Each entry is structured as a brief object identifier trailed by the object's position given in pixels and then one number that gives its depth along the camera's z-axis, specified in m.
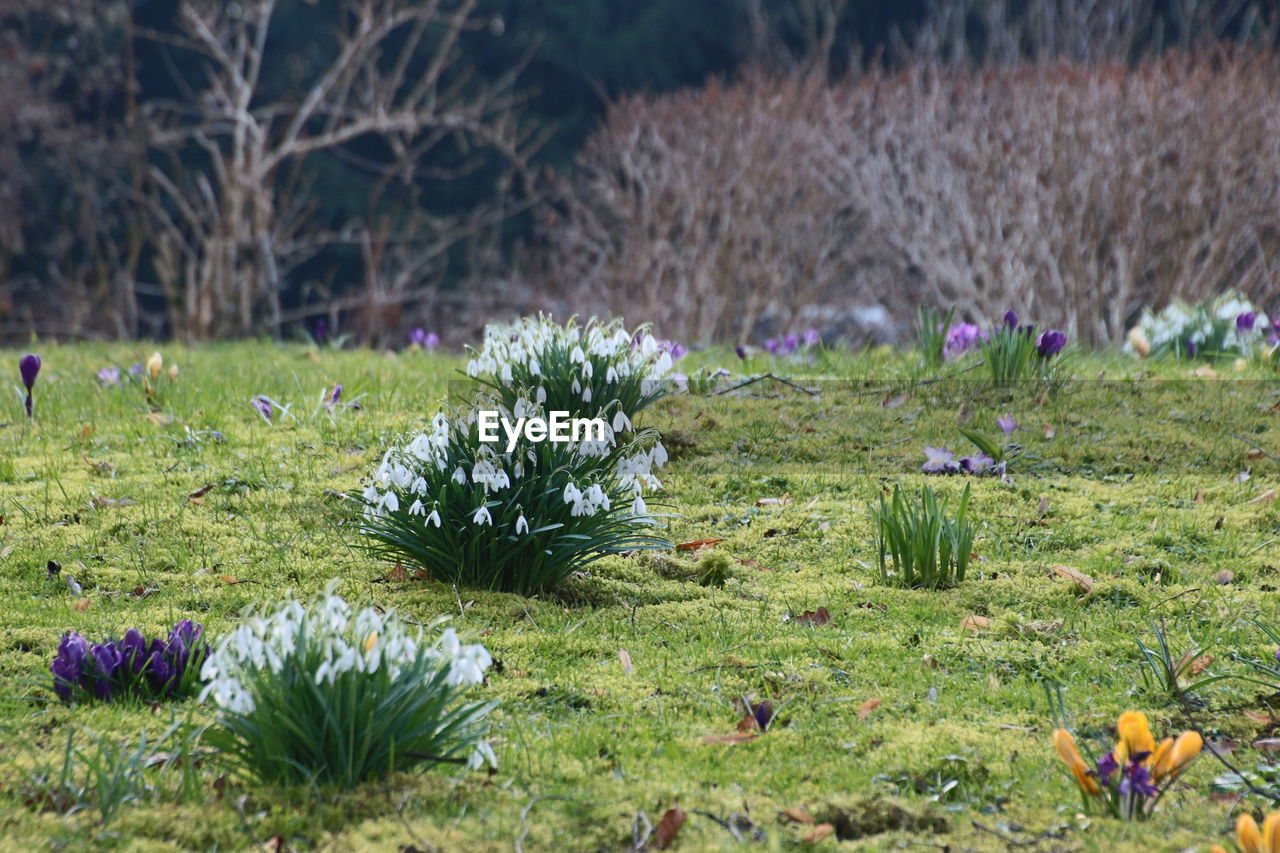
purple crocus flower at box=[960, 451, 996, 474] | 4.37
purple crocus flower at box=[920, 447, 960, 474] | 4.39
